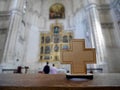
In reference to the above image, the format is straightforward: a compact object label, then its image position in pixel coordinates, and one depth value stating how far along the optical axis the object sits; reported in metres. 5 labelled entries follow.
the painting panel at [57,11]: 14.24
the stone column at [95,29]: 8.38
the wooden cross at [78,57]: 1.25
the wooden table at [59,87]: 0.81
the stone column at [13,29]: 8.61
